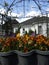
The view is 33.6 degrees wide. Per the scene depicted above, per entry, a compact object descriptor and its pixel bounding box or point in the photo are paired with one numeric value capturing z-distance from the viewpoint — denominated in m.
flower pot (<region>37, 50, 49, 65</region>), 0.84
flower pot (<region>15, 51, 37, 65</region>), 0.86
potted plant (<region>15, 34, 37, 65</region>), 0.86
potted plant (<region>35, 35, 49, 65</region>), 0.84
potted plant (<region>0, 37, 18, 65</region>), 0.90
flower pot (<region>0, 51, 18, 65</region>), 0.90
